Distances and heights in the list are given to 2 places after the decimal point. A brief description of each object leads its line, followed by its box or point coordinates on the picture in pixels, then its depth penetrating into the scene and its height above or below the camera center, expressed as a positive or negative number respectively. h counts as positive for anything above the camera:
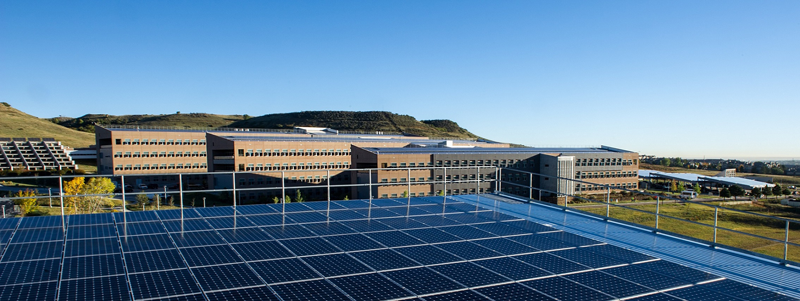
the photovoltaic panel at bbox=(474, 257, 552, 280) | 6.17 -2.00
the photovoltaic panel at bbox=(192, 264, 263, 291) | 5.48 -1.93
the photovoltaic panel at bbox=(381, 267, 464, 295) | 5.49 -1.96
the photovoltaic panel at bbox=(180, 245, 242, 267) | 6.55 -1.95
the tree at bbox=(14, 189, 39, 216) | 34.88 -6.41
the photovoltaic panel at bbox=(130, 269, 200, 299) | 5.12 -1.90
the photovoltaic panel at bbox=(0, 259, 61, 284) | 5.55 -1.89
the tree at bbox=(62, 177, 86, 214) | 40.34 -6.06
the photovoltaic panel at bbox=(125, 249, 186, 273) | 6.14 -1.93
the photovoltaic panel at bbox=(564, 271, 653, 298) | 5.52 -2.00
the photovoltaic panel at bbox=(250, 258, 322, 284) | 5.84 -1.95
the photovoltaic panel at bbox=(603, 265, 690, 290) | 5.88 -2.02
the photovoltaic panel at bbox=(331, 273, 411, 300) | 5.22 -1.95
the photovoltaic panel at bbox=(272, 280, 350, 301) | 5.13 -1.94
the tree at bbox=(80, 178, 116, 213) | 36.56 -6.14
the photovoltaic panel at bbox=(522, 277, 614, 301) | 5.30 -1.98
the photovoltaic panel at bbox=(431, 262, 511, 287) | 5.84 -1.98
